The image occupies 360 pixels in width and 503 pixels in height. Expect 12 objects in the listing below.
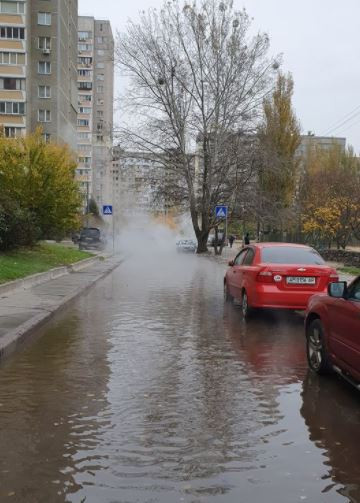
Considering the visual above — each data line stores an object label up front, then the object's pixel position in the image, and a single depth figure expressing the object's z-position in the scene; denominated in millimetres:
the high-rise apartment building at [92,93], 108375
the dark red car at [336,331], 5389
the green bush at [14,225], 20031
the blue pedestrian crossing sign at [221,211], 32219
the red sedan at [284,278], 10281
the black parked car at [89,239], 41531
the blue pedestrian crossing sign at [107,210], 33838
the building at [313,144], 60312
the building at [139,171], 38850
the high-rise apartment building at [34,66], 62719
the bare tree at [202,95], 37969
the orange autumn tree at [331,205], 34062
